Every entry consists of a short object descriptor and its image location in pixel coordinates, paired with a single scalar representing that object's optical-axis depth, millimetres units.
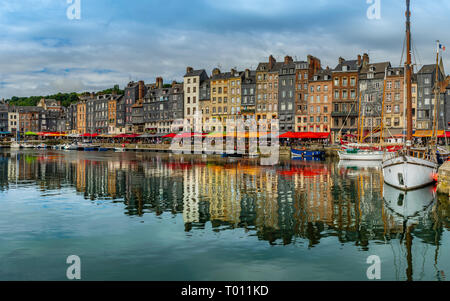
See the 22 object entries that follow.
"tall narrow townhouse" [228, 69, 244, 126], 105562
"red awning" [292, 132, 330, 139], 81000
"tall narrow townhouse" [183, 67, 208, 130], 114362
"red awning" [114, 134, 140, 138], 116631
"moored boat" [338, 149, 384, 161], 64375
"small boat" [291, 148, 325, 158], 74244
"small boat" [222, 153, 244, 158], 75125
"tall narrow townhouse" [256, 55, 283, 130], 100500
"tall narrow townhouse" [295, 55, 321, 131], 95688
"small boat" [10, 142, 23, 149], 130775
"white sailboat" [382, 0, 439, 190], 29422
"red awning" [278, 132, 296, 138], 81188
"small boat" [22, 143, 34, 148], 127594
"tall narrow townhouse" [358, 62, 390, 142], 85688
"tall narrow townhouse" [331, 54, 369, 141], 88812
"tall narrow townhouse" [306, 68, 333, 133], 92438
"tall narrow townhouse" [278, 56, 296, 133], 97688
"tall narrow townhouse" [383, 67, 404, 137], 83438
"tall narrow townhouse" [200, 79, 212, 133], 110688
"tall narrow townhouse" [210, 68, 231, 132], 107625
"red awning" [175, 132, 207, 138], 100538
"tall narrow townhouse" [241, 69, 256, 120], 103188
